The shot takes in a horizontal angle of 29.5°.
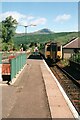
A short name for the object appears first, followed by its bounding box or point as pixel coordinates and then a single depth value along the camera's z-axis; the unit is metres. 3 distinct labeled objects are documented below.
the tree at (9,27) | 53.92
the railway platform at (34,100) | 5.36
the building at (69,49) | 27.04
